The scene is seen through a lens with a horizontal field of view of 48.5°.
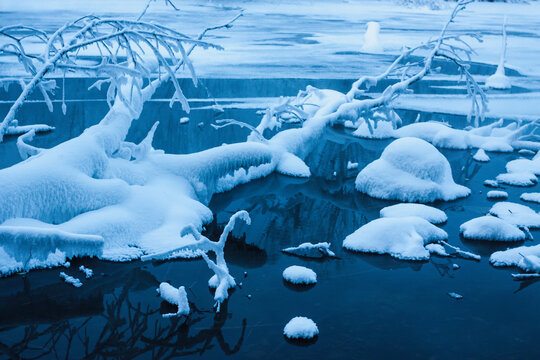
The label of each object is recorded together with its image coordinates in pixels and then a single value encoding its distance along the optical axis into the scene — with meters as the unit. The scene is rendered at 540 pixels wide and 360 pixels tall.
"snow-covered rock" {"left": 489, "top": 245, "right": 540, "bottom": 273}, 5.93
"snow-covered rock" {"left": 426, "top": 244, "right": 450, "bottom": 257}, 6.32
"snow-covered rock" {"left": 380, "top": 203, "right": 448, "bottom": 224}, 7.32
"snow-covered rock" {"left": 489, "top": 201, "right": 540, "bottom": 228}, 7.20
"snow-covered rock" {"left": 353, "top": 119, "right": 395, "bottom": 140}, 12.19
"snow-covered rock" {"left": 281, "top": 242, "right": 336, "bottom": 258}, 6.33
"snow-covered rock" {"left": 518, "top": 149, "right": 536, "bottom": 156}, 11.02
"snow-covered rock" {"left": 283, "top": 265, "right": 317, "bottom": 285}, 5.67
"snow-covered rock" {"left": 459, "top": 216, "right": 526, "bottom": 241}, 6.72
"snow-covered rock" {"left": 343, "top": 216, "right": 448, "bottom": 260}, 6.24
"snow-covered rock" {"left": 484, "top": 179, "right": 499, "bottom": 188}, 8.98
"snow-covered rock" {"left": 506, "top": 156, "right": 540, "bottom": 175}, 9.59
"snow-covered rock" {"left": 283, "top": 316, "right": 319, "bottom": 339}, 4.62
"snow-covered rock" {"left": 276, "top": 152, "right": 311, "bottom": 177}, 9.47
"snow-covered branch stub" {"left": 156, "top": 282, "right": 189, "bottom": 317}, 4.91
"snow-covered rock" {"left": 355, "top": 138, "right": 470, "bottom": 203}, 8.16
